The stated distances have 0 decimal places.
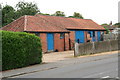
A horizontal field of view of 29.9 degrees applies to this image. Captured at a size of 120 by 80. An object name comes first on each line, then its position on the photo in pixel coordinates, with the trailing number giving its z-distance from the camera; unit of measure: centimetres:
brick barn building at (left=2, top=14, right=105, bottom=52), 2778
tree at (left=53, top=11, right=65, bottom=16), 7826
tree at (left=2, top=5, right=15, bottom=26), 4677
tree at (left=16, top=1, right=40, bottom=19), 4859
